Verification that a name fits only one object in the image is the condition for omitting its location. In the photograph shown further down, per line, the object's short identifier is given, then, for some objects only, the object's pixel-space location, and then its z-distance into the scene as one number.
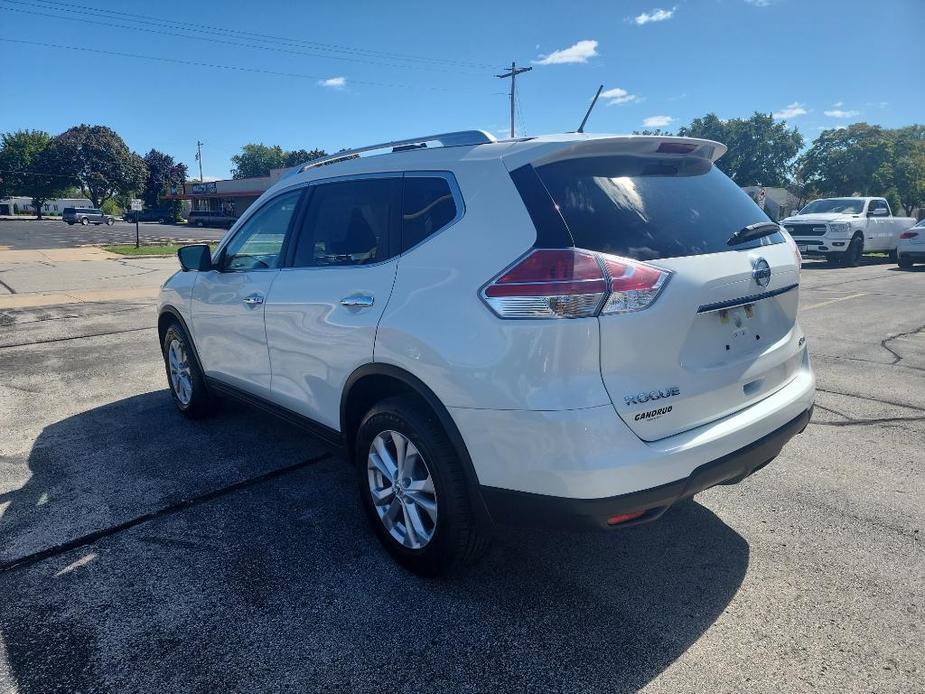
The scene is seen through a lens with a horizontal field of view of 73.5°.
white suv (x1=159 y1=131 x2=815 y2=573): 2.18
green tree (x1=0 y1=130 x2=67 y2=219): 84.38
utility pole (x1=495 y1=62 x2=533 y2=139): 39.24
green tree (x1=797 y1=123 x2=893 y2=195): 55.84
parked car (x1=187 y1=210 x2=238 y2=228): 60.62
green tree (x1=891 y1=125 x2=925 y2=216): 50.60
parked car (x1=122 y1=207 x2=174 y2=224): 77.62
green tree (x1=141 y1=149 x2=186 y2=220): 98.75
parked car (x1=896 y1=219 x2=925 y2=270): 17.06
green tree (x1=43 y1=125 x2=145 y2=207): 86.69
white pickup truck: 17.27
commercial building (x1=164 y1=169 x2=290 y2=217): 62.56
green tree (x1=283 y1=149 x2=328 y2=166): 116.12
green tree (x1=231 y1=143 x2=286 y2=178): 141.88
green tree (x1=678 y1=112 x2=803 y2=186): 81.00
